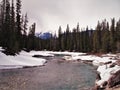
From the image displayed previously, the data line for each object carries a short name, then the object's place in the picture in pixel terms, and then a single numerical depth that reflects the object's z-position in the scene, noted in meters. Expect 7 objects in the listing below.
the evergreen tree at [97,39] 44.91
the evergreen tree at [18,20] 33.29
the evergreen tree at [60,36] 59.85
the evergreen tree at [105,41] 40.98
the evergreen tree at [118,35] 38.17
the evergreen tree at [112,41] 40.16
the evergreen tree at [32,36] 48.31
